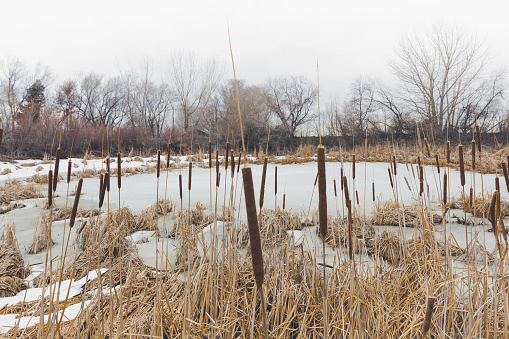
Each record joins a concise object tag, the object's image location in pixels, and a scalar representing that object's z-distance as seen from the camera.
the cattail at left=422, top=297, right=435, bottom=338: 0.47
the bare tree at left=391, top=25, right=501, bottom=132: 15.80
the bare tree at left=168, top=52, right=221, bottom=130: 19.00
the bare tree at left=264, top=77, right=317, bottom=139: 21.99
